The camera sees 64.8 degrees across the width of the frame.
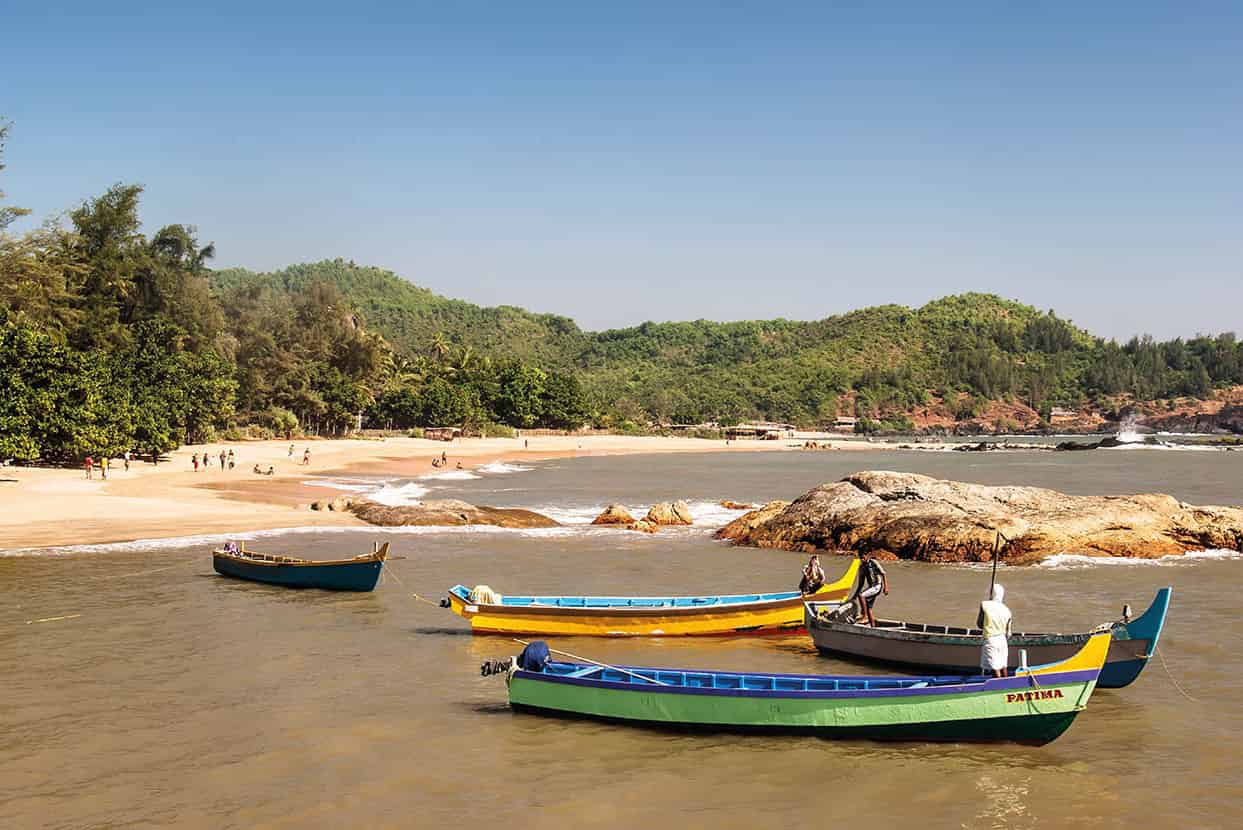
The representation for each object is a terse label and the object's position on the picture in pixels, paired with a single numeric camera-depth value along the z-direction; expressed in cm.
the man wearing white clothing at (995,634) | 1357
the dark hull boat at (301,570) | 2353
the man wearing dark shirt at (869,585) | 1759
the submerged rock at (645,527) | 3512
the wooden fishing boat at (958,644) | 1519
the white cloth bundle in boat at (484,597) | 1944
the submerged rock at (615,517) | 3672
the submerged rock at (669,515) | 3659
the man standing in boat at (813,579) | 1939
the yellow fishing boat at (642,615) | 1912
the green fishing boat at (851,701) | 1279
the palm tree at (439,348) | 14780
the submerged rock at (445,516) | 3584
